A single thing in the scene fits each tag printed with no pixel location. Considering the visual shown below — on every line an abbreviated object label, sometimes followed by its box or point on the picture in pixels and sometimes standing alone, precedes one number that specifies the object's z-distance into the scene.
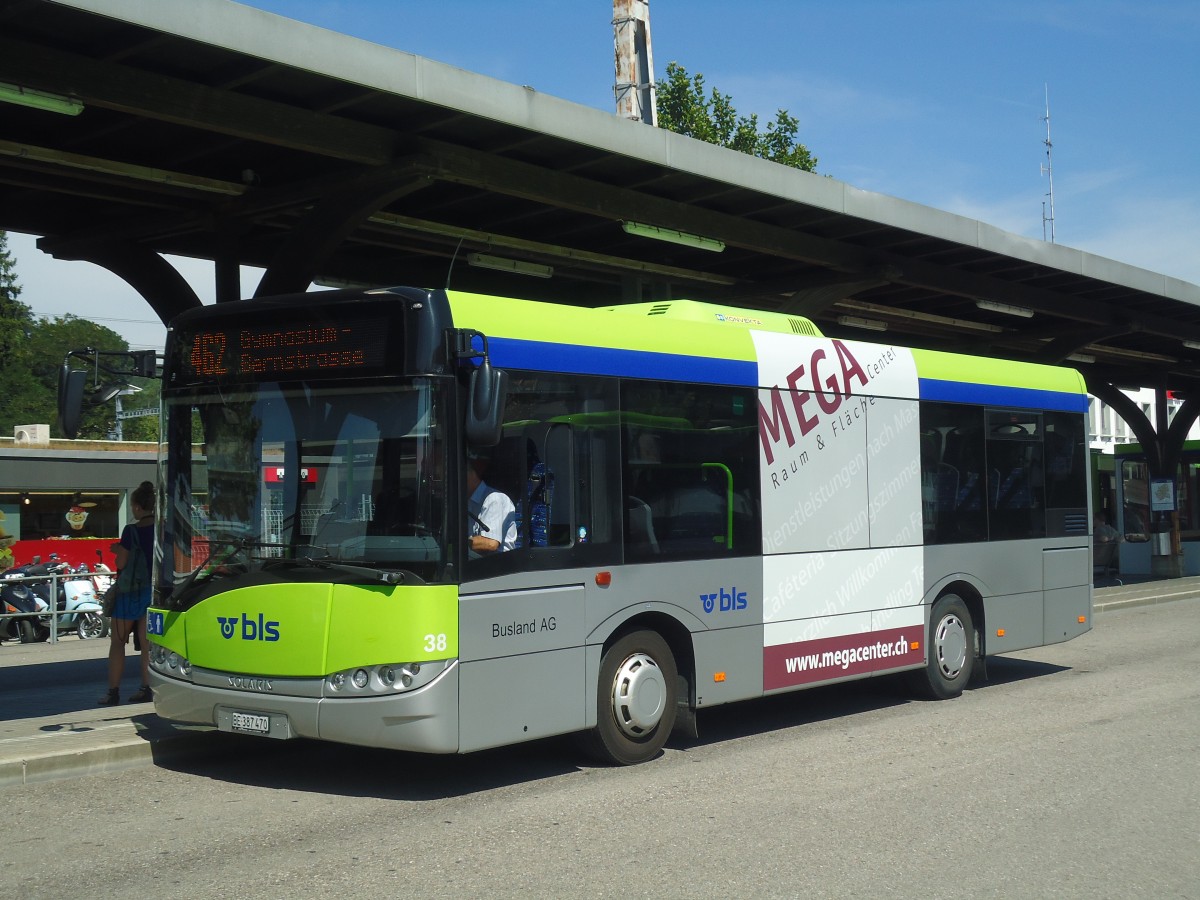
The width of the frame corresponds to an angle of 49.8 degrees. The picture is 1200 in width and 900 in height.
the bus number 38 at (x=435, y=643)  7.26
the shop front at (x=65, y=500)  28.39
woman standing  10.67
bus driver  7.55
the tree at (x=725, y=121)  52.97
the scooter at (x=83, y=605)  21.34
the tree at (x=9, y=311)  72.75
